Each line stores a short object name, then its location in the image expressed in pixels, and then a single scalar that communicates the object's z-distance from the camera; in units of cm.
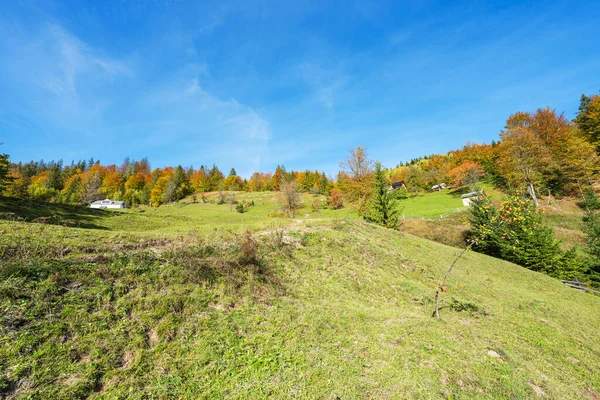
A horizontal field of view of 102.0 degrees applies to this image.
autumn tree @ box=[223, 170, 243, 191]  11069
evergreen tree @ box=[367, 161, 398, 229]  2944
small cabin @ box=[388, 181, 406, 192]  8812
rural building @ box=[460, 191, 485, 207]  4477
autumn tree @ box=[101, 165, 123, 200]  9444
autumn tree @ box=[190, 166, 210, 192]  10522
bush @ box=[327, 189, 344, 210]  6479
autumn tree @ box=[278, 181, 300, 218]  5162
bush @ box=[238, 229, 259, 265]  912
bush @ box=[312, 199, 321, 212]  6354
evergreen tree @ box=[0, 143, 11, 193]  3571
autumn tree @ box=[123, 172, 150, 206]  8600
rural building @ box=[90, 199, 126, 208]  6794
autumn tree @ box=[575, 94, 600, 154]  4859
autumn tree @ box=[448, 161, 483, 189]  6556
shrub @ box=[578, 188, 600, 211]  3380
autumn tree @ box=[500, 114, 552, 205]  4312
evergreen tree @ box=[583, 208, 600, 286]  2218
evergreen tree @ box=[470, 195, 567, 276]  2247
